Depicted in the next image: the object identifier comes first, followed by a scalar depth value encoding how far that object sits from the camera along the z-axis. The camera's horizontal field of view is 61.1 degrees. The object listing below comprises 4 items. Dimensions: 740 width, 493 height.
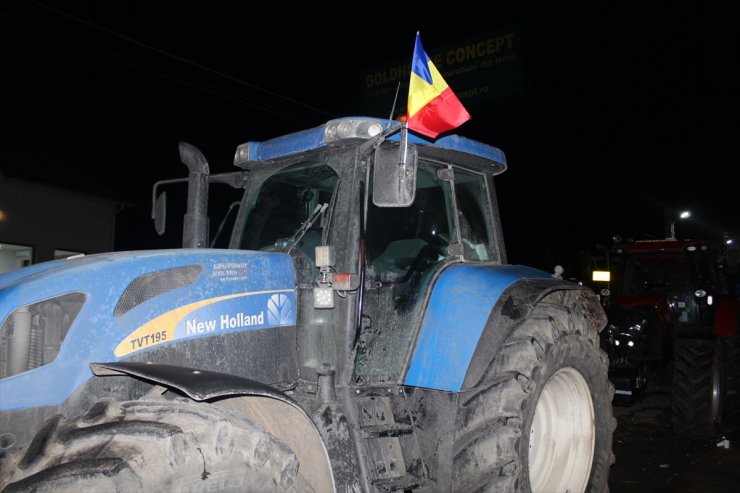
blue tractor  2.63
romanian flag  3.67
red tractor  8.34
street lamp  29.44
